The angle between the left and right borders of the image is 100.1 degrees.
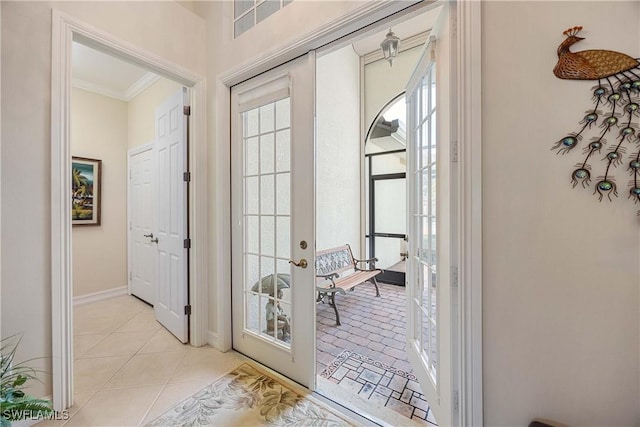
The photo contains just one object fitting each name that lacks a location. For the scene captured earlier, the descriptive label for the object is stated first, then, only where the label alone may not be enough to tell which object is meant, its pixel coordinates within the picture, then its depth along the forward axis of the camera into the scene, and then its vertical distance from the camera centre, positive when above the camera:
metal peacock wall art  0.94 +0.36
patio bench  3.07 -0.83
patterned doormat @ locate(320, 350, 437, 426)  1.68 -1.22
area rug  1.56 -1.21
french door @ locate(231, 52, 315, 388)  1.83 -0.04
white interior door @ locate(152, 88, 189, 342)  2.45 -0.04
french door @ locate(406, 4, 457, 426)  1.28 -0.08
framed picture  3.48 +0.30
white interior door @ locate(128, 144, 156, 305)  3.54 -0.12
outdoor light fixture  2.84 +1.80
